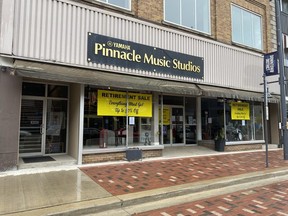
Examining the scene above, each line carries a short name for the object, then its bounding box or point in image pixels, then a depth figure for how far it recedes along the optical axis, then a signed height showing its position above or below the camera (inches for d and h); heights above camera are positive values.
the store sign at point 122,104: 381.1 +32.2
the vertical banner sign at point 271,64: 491.8 +120.7
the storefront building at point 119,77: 314.7 +72.5
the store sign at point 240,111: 559.9 +32.3
